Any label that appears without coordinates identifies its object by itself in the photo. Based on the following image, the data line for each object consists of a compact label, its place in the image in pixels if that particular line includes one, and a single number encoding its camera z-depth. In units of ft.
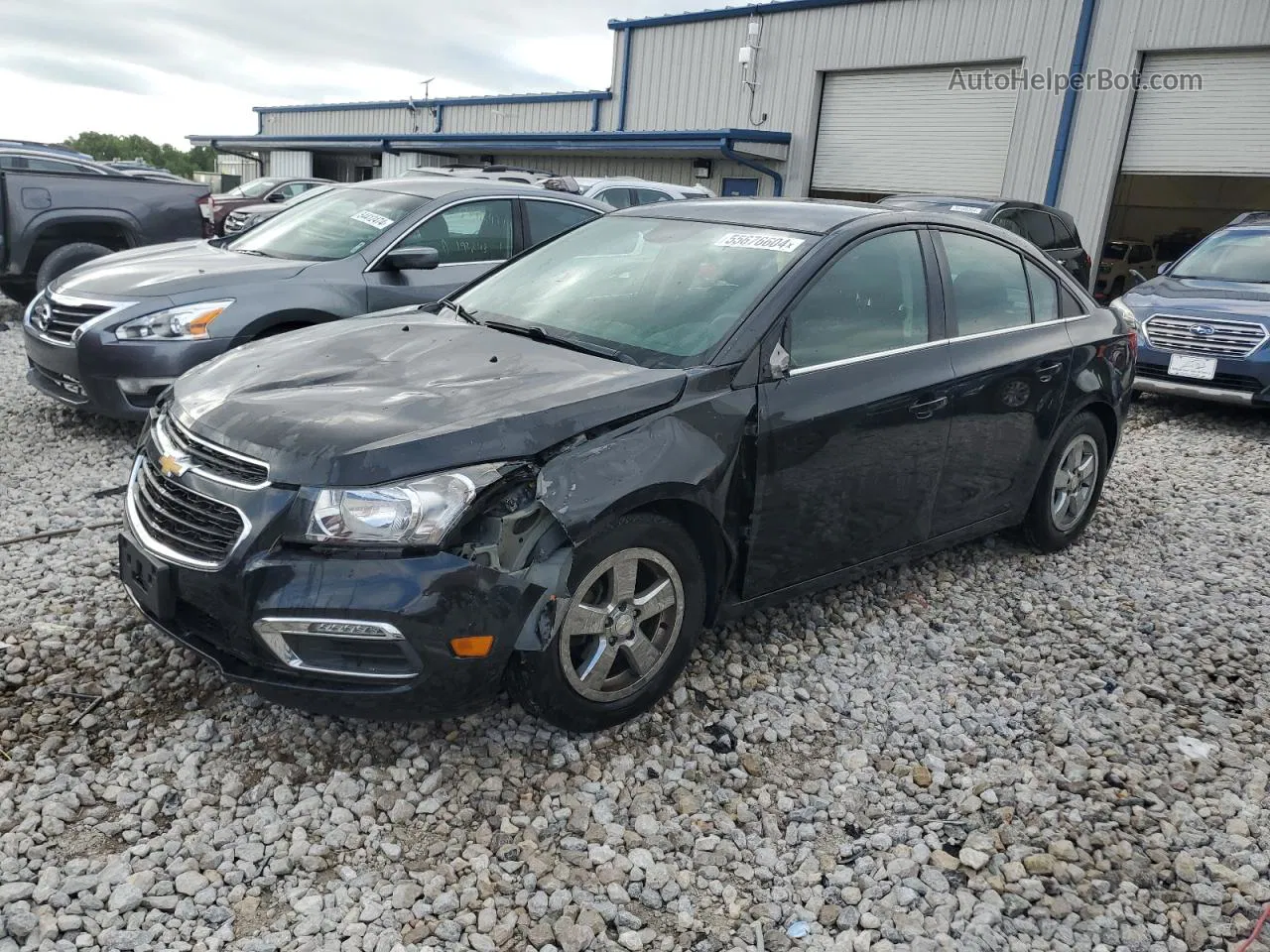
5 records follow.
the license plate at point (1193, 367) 26.96
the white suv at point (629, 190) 39.14
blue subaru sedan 26.30
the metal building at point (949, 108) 48.85
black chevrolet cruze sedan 8.79
